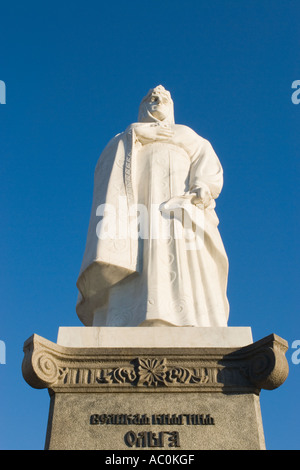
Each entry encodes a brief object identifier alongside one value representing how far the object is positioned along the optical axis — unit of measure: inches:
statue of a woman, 268.5
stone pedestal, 211.3
